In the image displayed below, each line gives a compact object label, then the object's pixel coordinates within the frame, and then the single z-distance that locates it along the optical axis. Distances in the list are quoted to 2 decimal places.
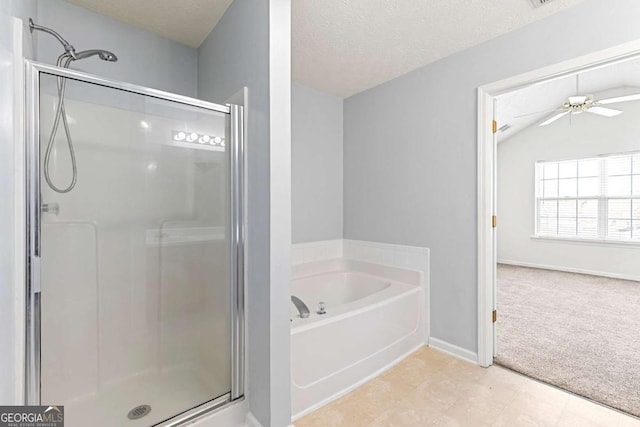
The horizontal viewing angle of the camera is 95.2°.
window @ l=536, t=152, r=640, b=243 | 4.55
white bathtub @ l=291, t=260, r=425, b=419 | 1.69
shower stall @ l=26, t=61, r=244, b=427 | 1.17
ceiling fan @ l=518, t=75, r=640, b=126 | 3.17
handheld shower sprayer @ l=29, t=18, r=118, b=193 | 1.14
